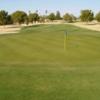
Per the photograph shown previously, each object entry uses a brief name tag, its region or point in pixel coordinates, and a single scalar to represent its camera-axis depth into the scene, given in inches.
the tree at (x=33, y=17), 4753.9
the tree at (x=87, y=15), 4570.4
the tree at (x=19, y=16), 4202.8
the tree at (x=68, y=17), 5693.9
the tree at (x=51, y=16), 5777.6
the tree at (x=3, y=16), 3925.2
